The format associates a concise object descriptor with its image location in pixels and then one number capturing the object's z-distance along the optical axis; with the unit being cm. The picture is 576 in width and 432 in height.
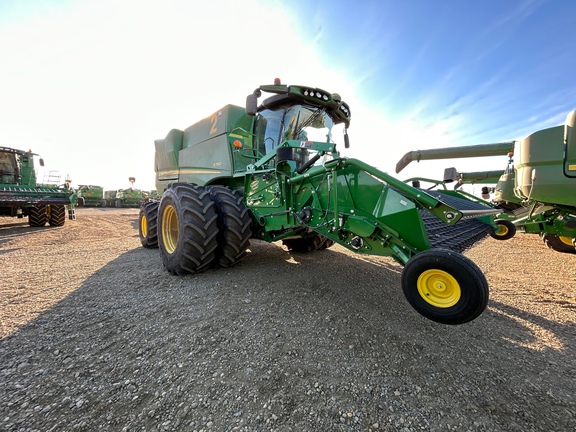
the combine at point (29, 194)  760
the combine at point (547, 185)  358
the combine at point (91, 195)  2370
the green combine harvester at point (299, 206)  161
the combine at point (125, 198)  2537
